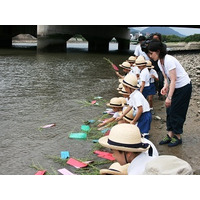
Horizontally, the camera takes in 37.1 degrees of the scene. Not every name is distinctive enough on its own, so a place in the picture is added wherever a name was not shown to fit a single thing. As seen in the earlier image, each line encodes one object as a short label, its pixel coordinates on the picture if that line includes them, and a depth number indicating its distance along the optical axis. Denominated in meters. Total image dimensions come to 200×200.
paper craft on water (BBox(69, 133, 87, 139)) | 5.74
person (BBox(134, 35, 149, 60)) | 7.84
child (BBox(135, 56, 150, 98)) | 6.50
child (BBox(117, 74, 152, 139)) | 4.70
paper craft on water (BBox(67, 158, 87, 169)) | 4.48
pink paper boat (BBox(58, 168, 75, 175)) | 4.22
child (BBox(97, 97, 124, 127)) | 5.84
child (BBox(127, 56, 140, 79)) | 6.99
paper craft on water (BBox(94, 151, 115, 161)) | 4.76
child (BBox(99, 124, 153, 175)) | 2.79
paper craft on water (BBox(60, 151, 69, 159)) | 4.80
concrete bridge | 28.05
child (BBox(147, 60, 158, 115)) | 7.09
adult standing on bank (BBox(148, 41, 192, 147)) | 4.59
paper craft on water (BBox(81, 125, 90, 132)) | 6.18
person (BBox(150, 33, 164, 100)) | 8.19
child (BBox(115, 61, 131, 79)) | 7.68
